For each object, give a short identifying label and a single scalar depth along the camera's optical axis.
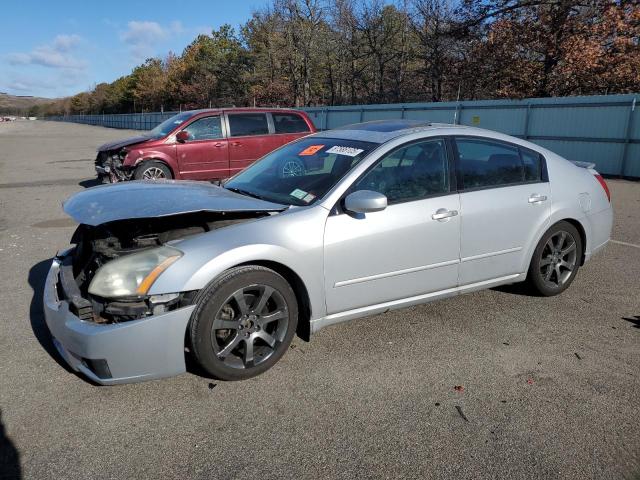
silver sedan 2.92
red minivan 10.34
